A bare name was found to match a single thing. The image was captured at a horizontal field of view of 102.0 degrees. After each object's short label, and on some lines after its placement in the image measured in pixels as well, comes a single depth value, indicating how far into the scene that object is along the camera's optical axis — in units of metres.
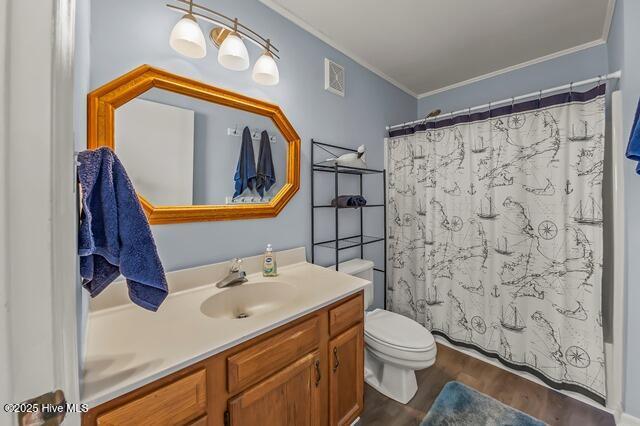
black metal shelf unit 1.78
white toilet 1.51
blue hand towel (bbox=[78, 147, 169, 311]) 0.64
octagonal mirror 1.09
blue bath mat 1.45
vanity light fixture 1.14
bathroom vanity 0.71
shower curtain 1.55
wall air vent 1.85
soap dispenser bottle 1.46
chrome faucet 1.28
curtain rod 1.42
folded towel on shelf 1.81
